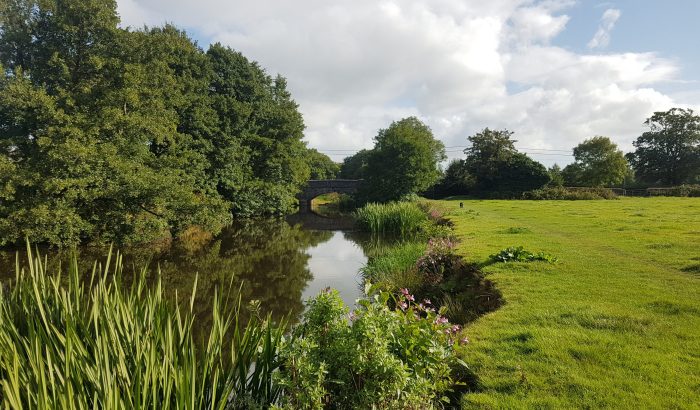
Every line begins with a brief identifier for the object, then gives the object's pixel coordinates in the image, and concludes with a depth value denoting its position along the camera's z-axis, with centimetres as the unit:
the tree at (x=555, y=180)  4873
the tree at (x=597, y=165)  5447
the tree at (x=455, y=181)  5095
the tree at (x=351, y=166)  8762
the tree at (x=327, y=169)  7736
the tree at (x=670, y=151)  5894
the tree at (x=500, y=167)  4653
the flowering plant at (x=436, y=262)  1010
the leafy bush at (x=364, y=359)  342
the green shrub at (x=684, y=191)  4216
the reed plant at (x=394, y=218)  2236
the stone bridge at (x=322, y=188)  5100
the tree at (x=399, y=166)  3700
